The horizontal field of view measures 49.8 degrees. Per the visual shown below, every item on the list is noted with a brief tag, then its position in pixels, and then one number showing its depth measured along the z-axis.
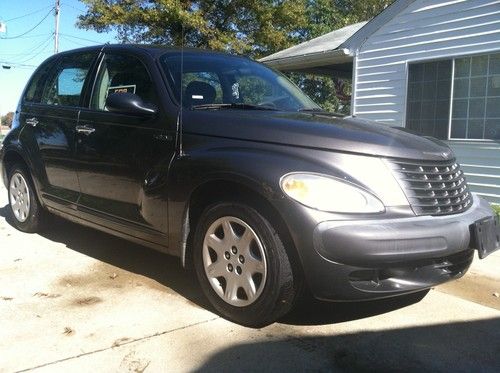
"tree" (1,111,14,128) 62.17
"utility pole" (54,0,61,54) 34.34
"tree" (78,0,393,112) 18.28
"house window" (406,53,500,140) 8.08
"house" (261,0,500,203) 8.09
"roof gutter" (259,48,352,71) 10.41
